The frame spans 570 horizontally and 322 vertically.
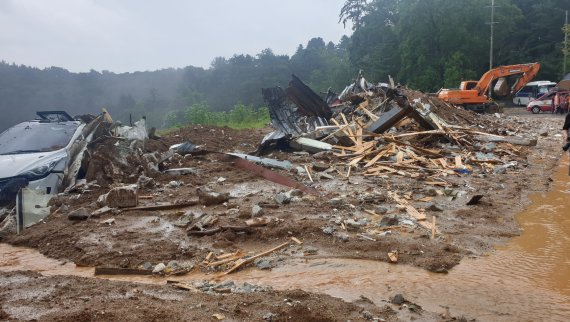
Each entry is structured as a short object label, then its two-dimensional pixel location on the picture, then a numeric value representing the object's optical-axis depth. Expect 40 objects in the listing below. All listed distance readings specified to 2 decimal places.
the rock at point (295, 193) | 8.10
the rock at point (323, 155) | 11.71
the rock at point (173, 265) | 5.21
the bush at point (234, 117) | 25.73
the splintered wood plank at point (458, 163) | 10.70
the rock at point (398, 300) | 4.13
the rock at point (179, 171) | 9.91
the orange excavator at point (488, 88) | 25.89
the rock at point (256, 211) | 6.80
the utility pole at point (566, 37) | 32.17
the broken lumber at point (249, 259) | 5.13
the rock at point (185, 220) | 6.59
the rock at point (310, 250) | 5.53
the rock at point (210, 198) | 7.63
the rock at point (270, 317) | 3.45
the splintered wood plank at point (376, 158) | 10.80
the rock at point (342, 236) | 5.84
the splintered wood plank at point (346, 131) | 12.82
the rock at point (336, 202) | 7.39
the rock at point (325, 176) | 9.57
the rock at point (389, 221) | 6.51
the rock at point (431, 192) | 8.39
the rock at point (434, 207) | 7.34
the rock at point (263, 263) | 5.18
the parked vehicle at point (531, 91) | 33.31
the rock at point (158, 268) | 5.10
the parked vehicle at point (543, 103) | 28.98
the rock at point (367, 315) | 3.68
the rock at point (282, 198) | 7.56
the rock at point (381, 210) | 7.17
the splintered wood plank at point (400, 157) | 10.83
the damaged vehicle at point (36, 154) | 7.81
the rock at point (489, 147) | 12.72
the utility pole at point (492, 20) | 39.62
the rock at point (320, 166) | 10.28
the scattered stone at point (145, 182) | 8.84
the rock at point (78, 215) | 6.97
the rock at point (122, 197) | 7.50
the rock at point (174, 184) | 8.99
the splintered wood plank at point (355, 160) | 10.68
